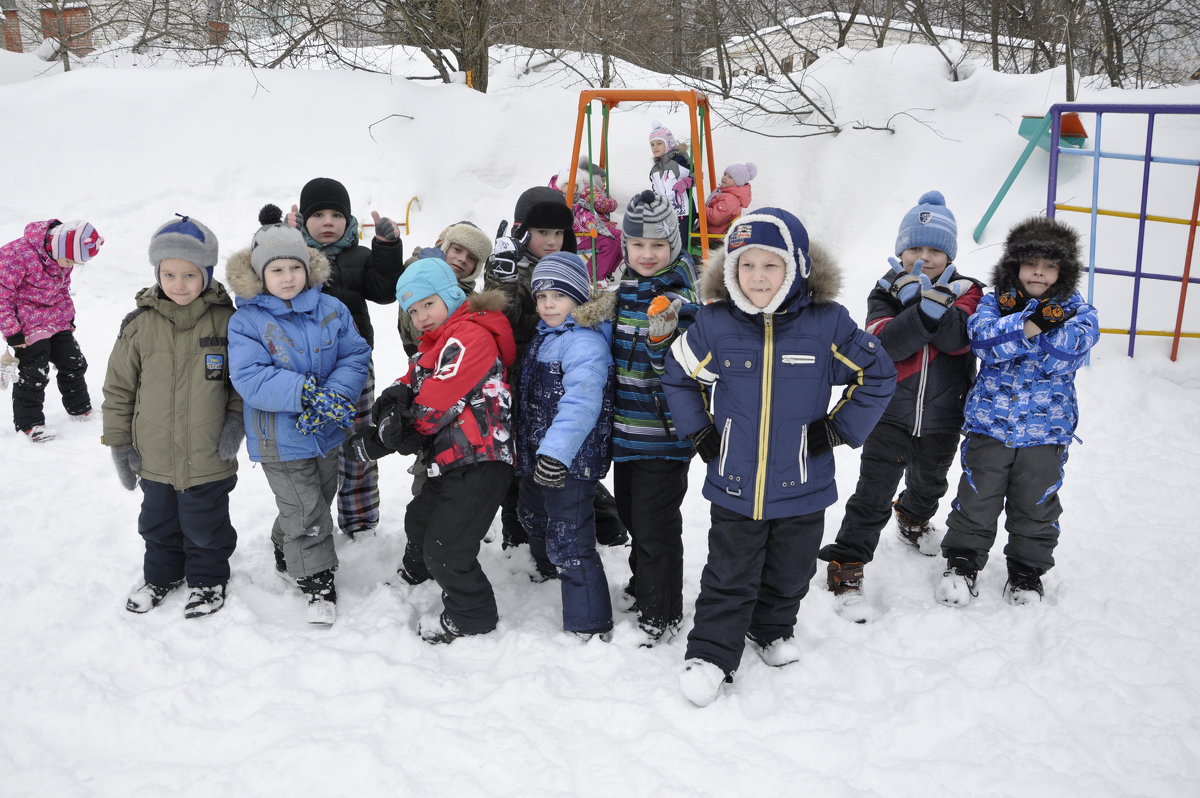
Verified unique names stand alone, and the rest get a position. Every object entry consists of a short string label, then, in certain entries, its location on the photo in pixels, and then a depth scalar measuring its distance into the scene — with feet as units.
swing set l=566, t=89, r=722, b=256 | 22.72
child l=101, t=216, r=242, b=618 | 10.15
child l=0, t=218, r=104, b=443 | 16.43
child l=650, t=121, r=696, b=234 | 24.59
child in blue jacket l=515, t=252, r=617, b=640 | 9.43
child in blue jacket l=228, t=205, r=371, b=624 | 9.94
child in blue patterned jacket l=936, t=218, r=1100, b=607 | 9.91
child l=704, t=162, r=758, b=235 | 25.04
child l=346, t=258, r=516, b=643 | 9.55
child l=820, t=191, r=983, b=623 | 10.12
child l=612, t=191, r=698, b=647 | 9.57
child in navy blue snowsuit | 8.64
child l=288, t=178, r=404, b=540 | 11.96
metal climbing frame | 16.94
